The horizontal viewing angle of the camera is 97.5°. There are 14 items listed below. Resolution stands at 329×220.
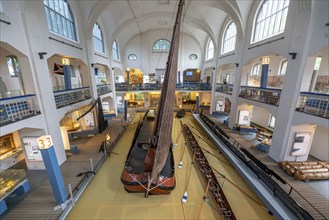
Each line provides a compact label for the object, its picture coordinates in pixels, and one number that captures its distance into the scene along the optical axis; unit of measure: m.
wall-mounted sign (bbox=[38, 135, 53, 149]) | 4.33
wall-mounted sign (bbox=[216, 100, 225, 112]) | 16.44
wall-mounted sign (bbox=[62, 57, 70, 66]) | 8.57
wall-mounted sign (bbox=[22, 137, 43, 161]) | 6.51
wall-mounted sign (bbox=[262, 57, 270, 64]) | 8.92
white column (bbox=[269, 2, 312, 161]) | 6.22
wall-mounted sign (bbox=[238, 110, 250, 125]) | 11.79
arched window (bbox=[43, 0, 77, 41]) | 7.49
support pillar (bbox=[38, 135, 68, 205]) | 4.37
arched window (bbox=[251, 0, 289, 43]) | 8.09
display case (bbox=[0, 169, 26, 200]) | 4.87
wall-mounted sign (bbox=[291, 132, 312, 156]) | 7.11
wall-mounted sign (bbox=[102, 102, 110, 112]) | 15.81
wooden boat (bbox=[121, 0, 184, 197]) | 4.70
